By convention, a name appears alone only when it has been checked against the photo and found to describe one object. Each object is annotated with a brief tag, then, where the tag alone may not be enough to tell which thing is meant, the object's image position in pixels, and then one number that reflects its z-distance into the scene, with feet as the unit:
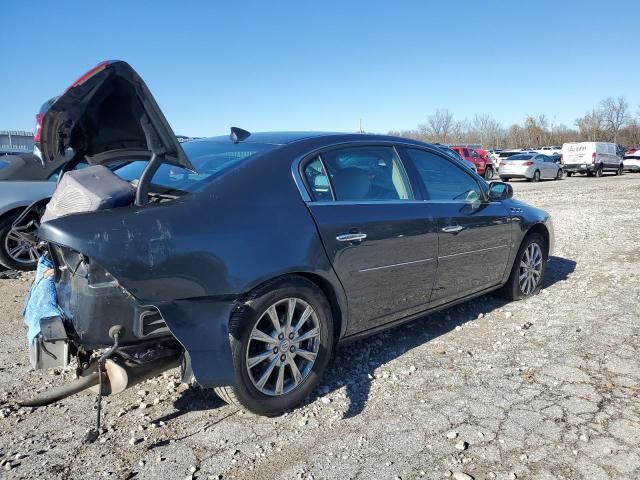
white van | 93.20
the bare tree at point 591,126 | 234.38
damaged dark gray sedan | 8.29
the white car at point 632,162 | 110.11
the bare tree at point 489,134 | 270.71
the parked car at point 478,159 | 90.02
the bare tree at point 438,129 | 262.43
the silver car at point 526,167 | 82.64
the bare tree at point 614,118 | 238.89
